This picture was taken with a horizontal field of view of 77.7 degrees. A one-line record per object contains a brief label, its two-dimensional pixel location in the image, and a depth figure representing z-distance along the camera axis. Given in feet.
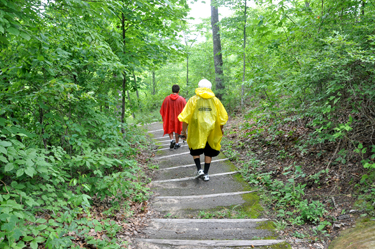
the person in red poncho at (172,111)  24.76
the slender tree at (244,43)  31.93
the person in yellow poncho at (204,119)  15.96
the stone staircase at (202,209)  10.08
